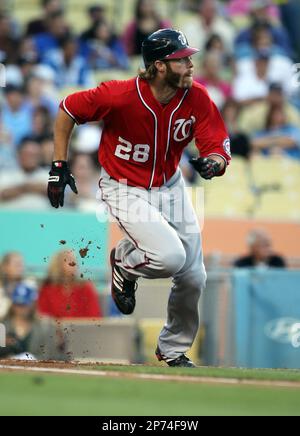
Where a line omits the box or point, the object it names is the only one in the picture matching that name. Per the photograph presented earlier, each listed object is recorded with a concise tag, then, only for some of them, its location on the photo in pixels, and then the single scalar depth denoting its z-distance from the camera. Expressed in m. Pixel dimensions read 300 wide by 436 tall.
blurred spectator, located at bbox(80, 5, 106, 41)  16.05
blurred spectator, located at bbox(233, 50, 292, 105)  15.55
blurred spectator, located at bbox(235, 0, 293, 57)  16.20
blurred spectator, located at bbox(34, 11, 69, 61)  15.80
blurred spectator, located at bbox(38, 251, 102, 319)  10.81
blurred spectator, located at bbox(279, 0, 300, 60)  16.42
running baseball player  7.52
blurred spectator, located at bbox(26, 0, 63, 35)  15.98
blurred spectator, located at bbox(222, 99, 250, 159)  14.35
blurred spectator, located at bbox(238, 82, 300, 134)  15.09
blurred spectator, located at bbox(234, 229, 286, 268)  11.79
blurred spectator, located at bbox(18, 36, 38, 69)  15.38
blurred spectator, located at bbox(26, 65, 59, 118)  14.63
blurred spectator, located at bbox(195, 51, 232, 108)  15.37
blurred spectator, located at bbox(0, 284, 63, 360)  10.05
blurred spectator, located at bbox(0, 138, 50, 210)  13.11
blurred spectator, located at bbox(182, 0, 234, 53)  16.25
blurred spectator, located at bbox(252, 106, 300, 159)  14.77
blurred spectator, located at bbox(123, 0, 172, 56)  16.03
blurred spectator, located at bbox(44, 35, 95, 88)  15.27
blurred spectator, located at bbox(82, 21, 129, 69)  15.87
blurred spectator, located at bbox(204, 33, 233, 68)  15.86
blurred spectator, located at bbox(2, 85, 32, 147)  14.31
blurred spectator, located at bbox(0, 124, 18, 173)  13.62
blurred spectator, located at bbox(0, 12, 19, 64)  15.49
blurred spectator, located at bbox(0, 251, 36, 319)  10.63
